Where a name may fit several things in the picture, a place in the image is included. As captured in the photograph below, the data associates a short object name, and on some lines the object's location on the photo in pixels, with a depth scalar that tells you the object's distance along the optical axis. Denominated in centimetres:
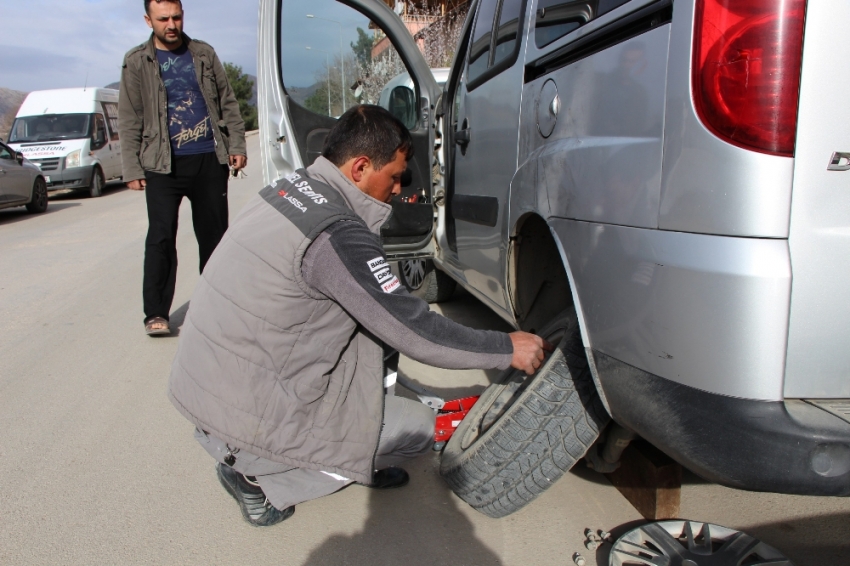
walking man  373
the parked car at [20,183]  983
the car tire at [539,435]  179
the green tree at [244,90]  4075
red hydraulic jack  246
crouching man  180
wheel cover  175
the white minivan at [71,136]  1262
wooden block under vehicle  195
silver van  119
